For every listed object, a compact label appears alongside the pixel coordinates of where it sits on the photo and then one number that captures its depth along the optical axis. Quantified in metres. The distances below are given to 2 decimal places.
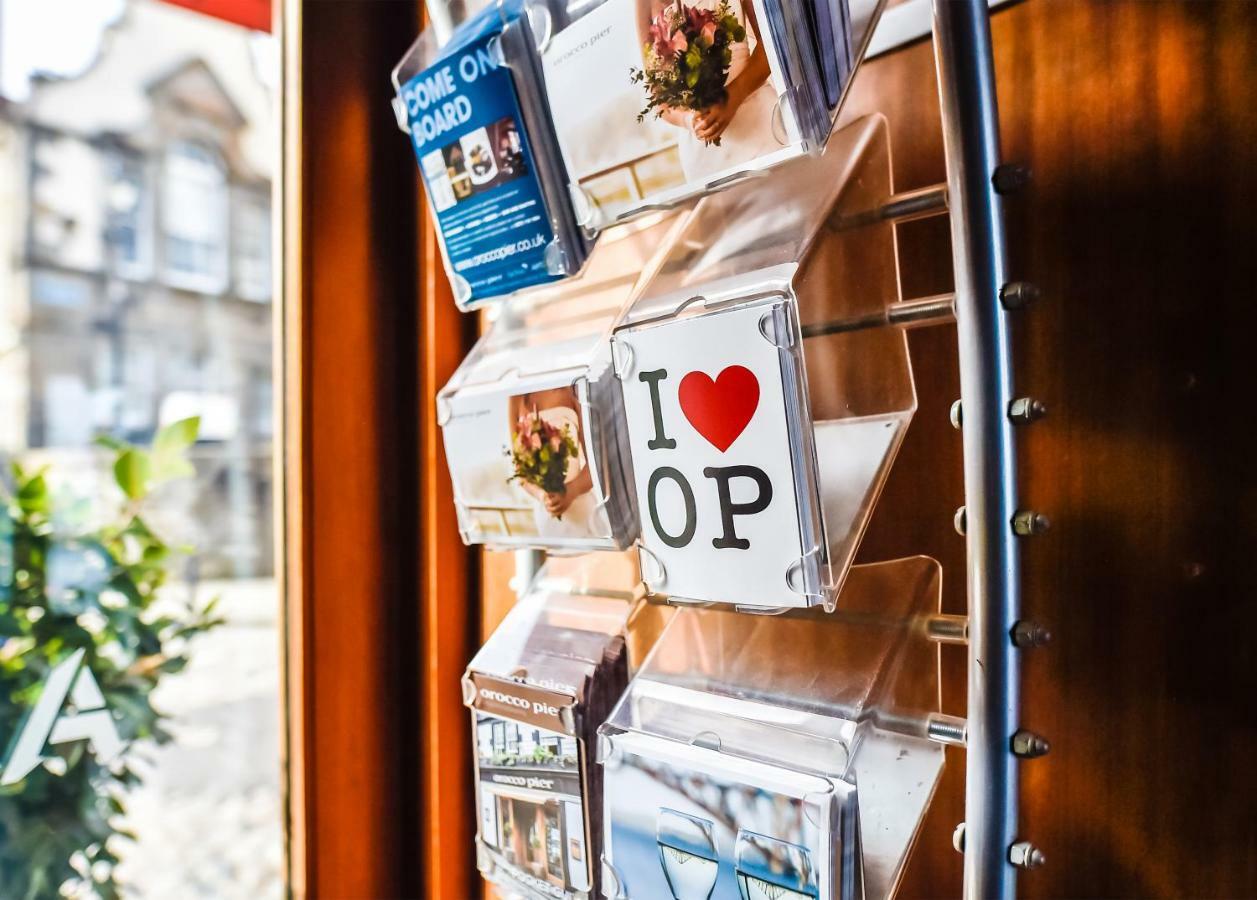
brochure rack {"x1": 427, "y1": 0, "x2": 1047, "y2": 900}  0.69
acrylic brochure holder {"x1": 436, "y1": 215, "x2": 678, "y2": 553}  0.91
